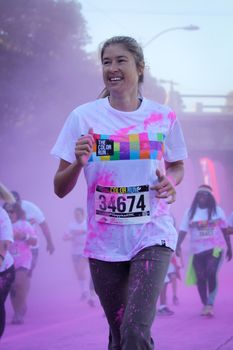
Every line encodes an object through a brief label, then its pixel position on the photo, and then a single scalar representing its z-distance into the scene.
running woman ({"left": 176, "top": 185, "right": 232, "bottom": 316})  10.70
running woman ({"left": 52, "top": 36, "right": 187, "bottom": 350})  3.75
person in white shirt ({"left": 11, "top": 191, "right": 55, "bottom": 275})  11.55
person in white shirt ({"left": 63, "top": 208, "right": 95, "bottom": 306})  13.80
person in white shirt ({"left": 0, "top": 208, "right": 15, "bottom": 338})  6.62
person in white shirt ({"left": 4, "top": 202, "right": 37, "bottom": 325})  10.52
